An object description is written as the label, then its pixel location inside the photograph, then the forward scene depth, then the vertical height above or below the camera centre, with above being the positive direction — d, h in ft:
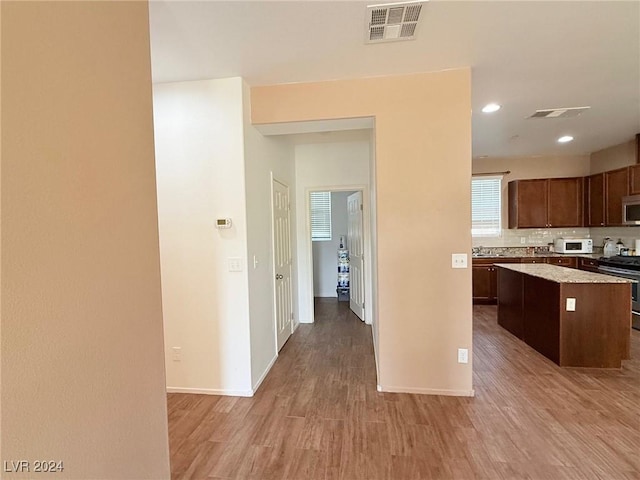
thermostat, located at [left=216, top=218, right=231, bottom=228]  8.93 +0.32
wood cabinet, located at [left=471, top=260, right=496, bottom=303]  18.53 -3.20
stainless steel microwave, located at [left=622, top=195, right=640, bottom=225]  15.12 +0.70
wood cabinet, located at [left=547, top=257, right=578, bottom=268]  17.74 -2.00
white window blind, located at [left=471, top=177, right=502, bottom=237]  20.20 +1.32
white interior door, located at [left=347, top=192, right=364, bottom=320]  15.69 -1.22
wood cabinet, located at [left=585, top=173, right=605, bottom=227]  17.22 +1.37
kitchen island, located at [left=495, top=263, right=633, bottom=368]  10.09 -3.08
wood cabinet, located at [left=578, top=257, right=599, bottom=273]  16.63 -2.11
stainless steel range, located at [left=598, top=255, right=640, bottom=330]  13.91 -2.14
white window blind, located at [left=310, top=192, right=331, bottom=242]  22.33 +1.12
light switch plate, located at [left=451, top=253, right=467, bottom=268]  8.75 -0.88
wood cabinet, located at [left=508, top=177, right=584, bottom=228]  18.63 +1.41
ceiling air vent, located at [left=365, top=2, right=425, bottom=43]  6.09 +4.31
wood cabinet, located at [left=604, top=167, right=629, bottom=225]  15.84 +1.70
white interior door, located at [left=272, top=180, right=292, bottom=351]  12.17 -1.15
